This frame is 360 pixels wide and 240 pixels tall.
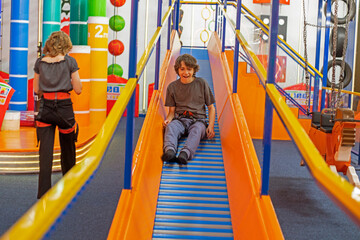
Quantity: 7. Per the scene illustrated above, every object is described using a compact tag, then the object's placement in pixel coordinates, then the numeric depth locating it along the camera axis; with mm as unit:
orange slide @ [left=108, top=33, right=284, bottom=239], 2053
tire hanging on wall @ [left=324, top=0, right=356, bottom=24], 9891
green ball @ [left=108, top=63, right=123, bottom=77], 9430
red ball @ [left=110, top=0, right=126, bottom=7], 8645
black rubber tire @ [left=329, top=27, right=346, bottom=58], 9508
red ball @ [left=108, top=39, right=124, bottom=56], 9000
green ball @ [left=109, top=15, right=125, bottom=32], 8820
